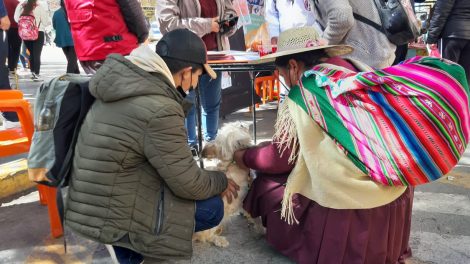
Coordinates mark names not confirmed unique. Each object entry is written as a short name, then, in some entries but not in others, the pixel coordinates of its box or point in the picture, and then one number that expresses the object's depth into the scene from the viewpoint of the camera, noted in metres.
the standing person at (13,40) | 7.81
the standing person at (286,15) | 3.47
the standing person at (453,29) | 5.09
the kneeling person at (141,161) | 1.81
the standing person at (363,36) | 3.15
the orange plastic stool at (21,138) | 2.56
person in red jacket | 3.02
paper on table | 2.98
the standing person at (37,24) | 8.19
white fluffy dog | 2.41
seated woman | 1.97
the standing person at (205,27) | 3.47
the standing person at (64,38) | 7.95
